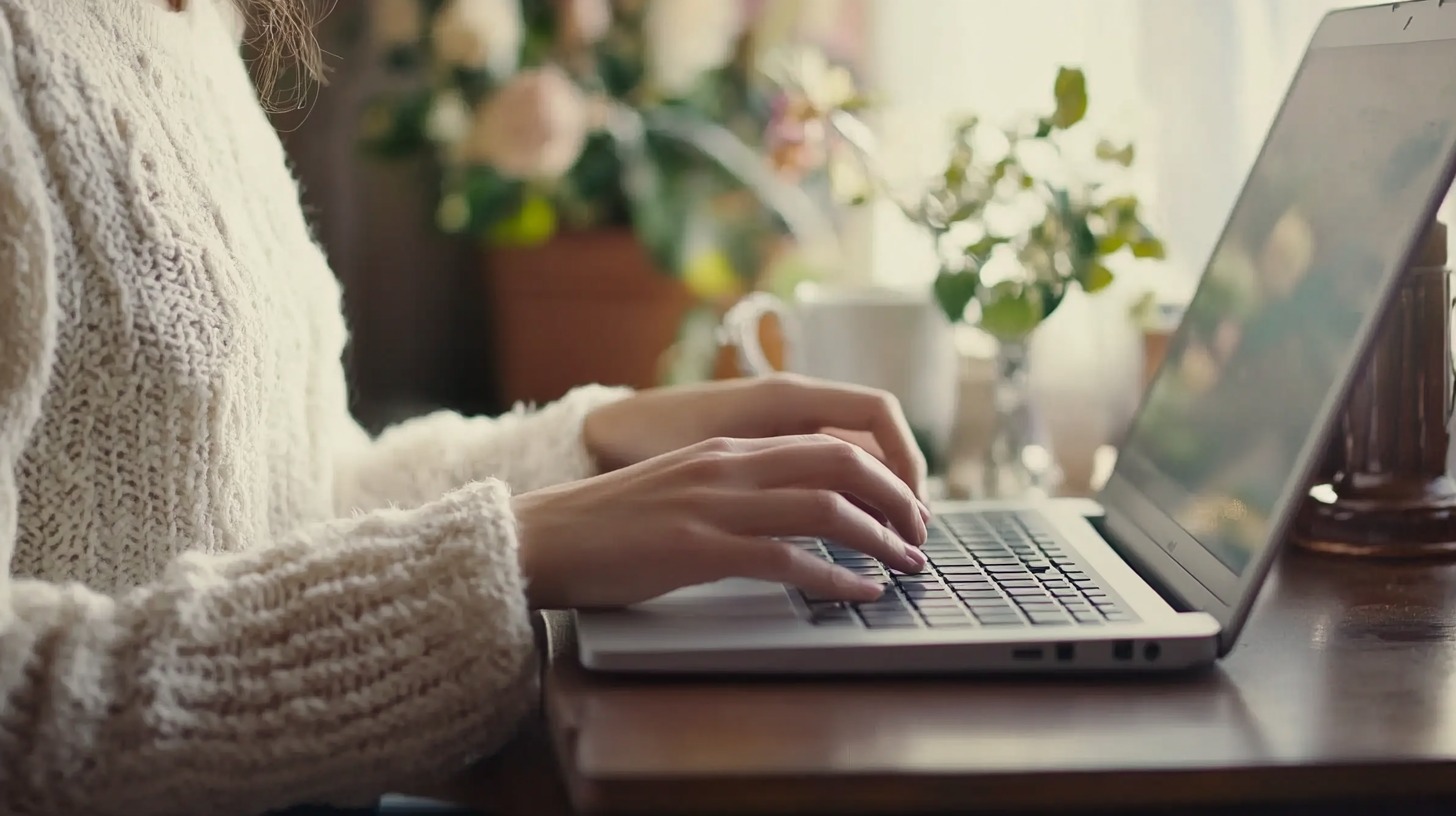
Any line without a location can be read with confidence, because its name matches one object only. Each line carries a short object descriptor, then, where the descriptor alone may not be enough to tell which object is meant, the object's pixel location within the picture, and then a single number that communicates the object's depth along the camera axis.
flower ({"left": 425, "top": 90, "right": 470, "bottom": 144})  1.80
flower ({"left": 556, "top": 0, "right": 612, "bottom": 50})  1.73
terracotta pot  1.75
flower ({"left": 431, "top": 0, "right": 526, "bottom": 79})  1.67
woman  0.58
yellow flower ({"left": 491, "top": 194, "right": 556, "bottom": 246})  1.72
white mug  1.15
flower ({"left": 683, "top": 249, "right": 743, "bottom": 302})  1.67
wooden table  0.52
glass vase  1.09
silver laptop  0.62
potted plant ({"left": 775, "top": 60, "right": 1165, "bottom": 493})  1.05
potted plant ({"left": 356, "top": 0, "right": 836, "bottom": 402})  1.68
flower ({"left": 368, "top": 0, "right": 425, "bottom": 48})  1.82
